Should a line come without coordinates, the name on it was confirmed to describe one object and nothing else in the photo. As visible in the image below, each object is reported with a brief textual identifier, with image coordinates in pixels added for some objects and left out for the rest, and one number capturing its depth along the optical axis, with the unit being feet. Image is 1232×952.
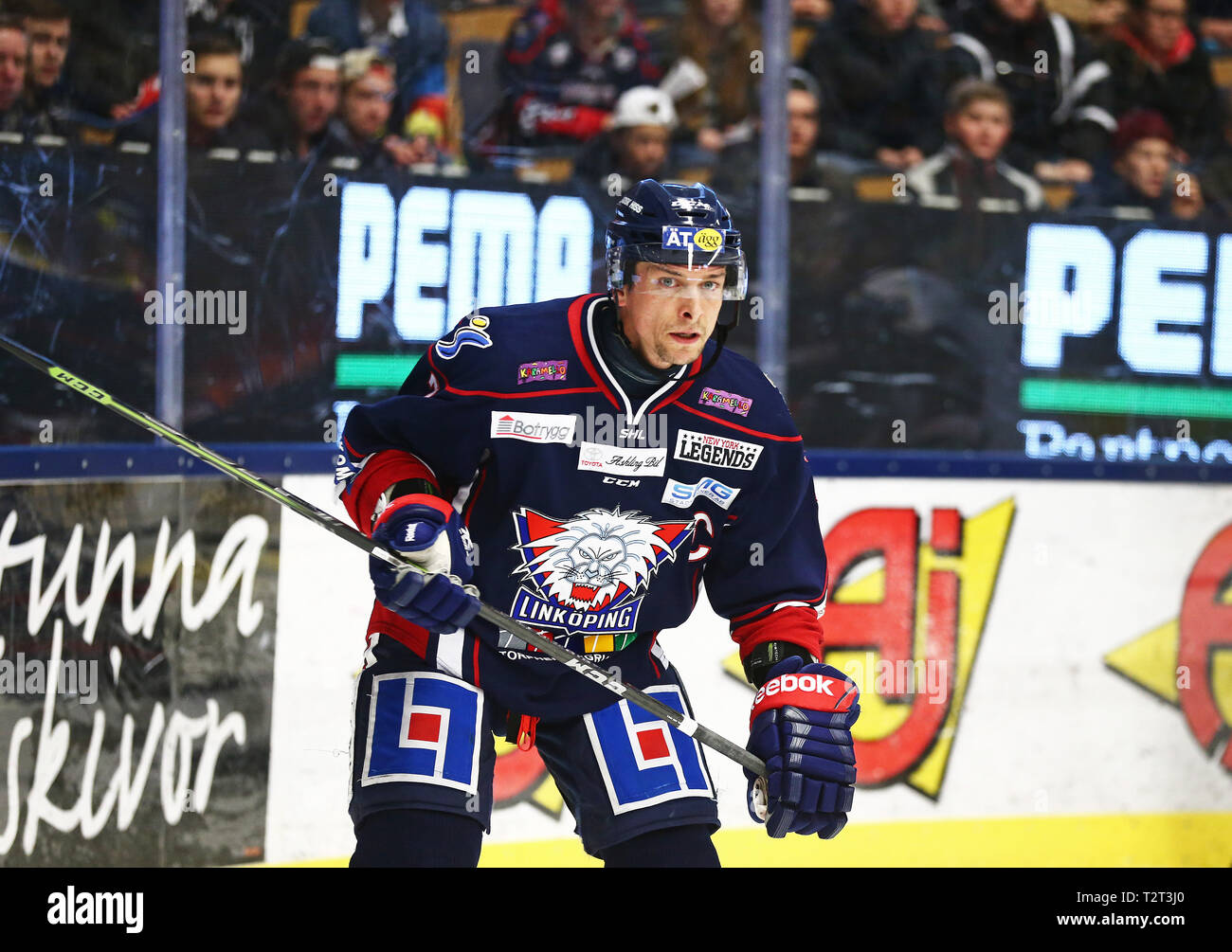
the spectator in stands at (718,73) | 30.94
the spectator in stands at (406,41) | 28.81
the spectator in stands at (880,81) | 31.83
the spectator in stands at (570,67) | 29.96
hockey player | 19.48
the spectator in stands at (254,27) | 27.86
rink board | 27.94
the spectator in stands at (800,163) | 31.24
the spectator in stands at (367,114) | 28.99
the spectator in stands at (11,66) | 26.53
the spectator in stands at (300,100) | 28.43
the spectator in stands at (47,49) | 26.68
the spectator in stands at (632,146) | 30.55
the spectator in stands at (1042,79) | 32.71
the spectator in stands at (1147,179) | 33.45
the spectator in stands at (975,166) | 32.63
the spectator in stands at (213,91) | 27.84
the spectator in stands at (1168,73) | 33.45
